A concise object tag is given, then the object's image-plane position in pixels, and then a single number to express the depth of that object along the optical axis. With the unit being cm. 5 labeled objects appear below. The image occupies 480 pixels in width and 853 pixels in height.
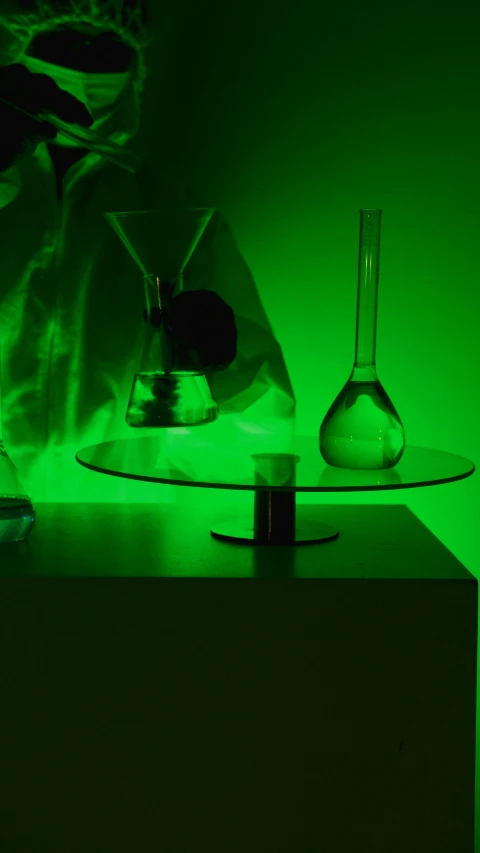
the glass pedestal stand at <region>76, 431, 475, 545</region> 92
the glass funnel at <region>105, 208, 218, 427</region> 114
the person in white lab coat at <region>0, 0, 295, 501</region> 134
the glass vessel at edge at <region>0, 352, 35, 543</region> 106
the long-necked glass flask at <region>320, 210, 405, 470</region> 100
